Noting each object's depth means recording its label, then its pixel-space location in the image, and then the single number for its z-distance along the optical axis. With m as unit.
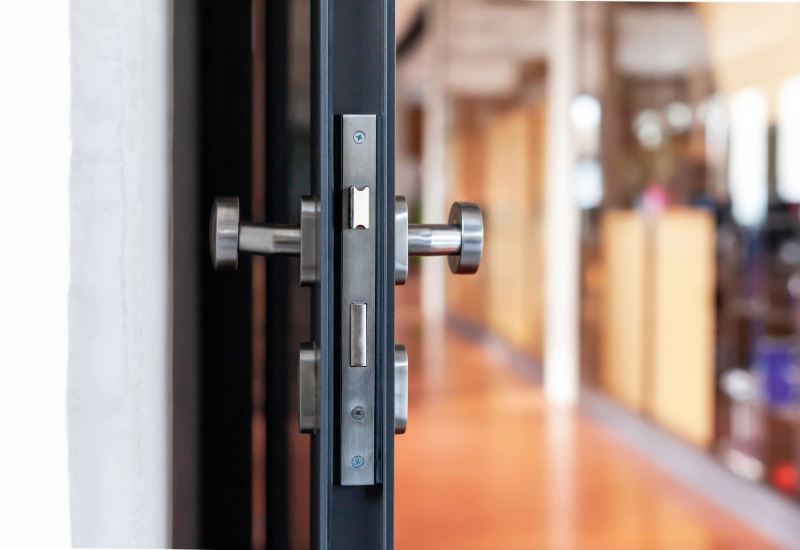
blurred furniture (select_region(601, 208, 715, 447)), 3.07
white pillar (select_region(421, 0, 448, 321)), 7.48
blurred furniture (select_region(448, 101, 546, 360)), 5.26
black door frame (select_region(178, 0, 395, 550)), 0.45
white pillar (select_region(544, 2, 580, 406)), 4.39
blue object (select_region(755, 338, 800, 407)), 2.55
